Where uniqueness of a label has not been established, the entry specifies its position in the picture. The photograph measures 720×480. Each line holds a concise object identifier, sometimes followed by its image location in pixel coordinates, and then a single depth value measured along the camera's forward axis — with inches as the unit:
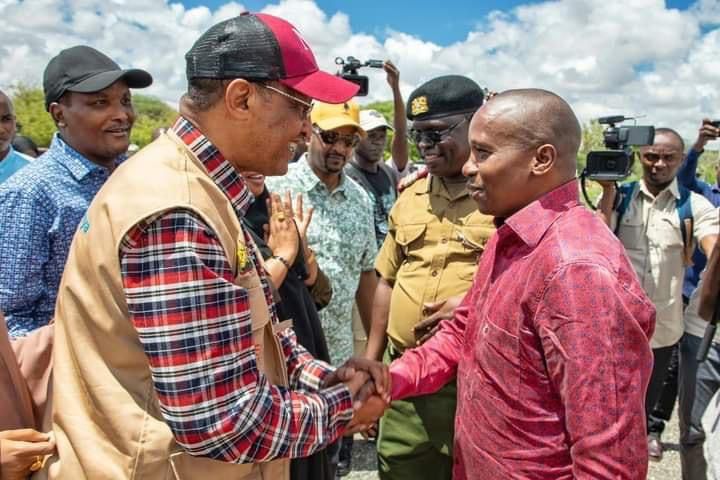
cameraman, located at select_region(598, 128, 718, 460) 166.2
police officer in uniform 108.4
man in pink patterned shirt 56.8
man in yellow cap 143.0
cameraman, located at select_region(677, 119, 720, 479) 128.3
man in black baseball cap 87.0
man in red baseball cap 49.9
